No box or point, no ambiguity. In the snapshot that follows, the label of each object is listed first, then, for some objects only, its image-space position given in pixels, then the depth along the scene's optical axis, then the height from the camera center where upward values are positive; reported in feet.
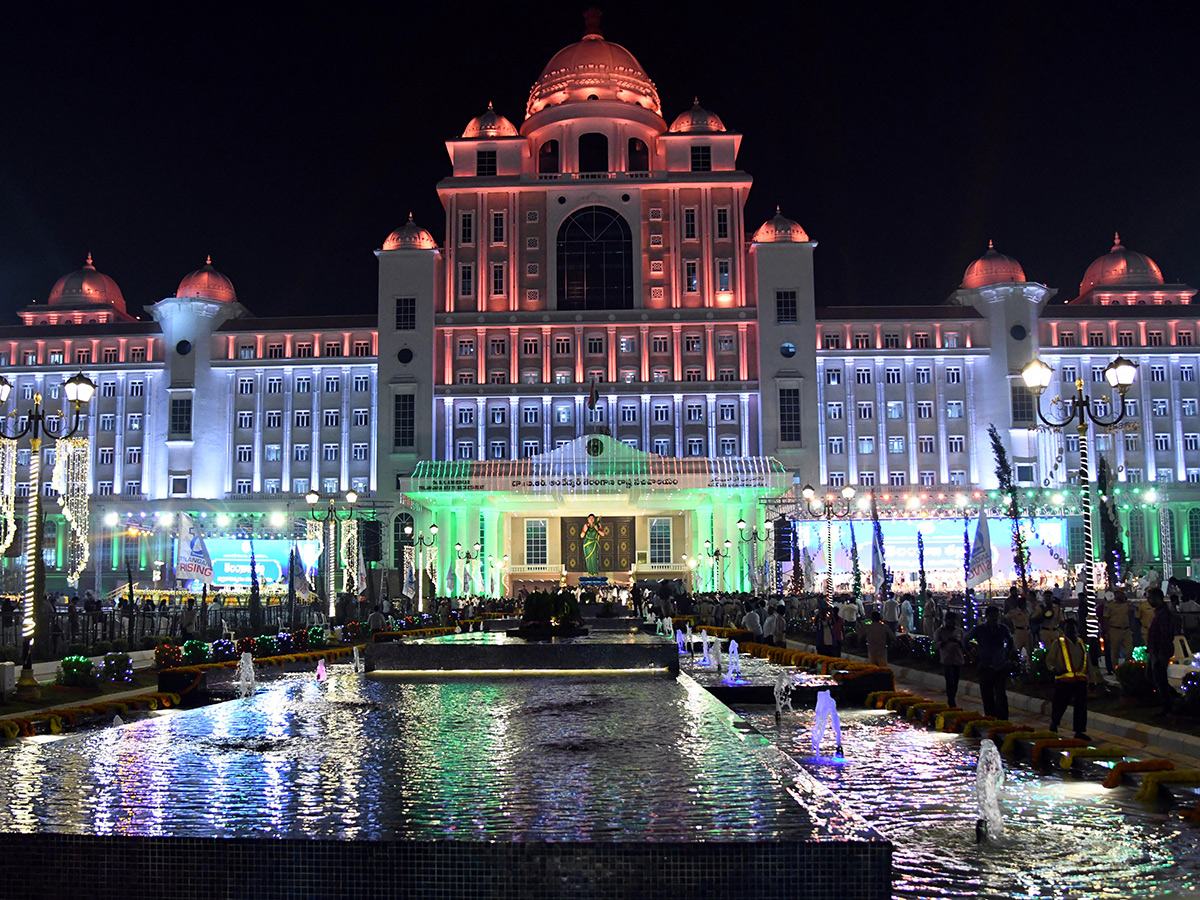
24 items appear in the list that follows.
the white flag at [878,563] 113.80 +0.94
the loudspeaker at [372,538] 199.21 +7.52
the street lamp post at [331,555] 98.32 +3.55
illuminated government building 227.20 +43.28
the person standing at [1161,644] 41.98 -2.85
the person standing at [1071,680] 39.19 -3.77
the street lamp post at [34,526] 56.18 +3.10
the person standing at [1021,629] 60.54 -3.13
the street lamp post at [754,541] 175.11 +5.39
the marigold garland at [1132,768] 31.09 -5.46
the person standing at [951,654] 47.88 -3.46
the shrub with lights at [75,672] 53.16 -3.99
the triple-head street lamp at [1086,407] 51.29 +7.88
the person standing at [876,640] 60.51 -3.61
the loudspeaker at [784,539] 139.85 +4.42
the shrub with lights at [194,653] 63.05 -3.78
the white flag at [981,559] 90.90 +0.93
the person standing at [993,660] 42.16 -3.29
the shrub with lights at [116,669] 57.57 -4.21
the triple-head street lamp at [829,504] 106.98 +6.87
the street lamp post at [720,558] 192.60 +2.83
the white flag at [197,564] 103.04 +1.80
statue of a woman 216.95 +6.36
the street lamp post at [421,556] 135.91 +4.05
